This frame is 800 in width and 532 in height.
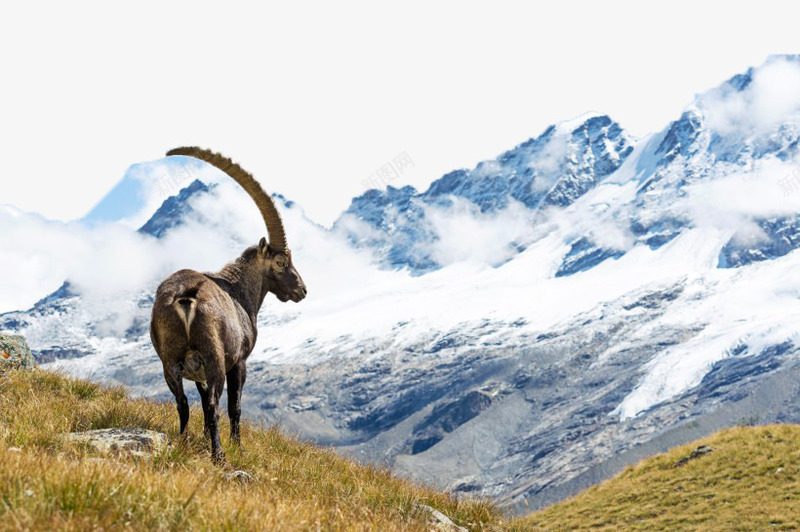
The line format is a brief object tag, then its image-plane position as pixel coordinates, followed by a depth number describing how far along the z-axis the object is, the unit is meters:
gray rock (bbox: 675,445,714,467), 47.28
